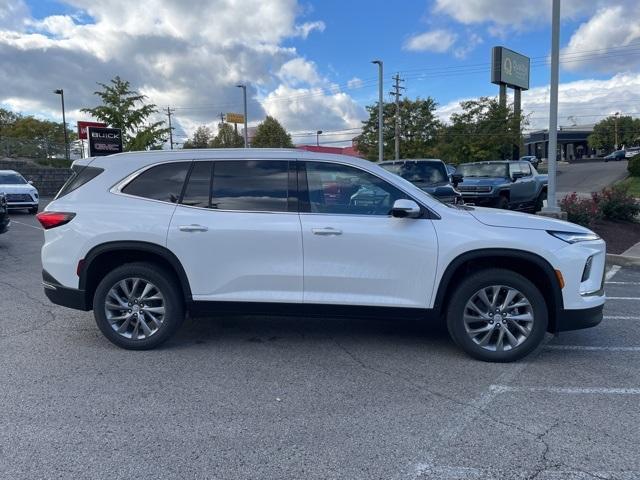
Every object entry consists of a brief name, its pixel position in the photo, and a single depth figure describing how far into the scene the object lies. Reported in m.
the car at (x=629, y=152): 64.94
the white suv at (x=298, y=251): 4.57
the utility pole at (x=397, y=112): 49.39
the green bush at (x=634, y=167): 36.38
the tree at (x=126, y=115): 26.67
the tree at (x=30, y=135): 32.59
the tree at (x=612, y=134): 90.19
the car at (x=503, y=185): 14.27
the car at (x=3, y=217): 10.71
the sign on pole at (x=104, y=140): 19.22
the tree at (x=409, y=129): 52.16
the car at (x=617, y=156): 65.69
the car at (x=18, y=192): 18.52
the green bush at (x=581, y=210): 12.23
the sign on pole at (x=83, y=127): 23.05
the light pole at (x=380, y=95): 33.22
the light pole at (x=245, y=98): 34.23
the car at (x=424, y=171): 12.58
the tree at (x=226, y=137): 59.97
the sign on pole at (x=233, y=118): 41.88
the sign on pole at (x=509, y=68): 47.34
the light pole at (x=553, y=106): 11.56
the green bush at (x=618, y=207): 13.66
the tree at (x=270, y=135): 62.19
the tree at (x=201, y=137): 70.88
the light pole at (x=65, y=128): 36.00
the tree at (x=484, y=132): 36.12
